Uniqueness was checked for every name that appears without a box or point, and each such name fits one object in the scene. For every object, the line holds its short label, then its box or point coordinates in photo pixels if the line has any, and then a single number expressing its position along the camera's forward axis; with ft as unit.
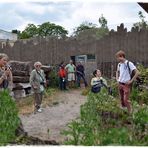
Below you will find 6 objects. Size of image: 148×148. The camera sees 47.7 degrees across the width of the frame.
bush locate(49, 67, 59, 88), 22.35
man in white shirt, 10.51
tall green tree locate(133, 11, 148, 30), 21.15
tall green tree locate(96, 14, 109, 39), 22.55
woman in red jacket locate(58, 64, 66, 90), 21.79
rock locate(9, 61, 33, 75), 20.23
